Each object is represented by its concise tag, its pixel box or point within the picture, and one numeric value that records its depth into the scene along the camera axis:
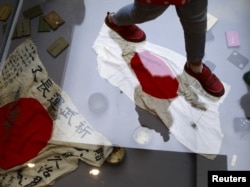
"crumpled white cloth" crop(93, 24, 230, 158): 1.36
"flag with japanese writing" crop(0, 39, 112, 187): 1.32
